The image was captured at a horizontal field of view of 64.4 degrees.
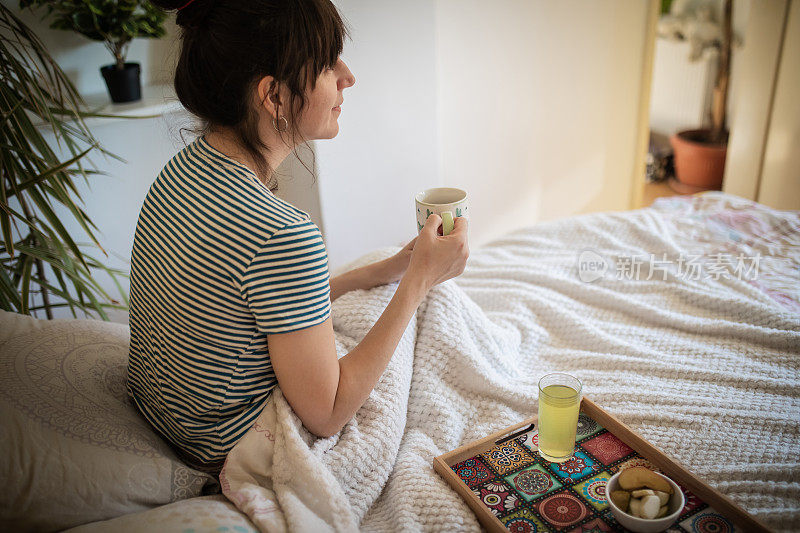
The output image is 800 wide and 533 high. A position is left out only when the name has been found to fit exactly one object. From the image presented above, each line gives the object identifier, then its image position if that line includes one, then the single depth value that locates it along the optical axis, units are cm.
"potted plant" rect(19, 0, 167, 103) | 182
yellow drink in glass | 102
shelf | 192
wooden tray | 91
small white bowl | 86
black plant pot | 194
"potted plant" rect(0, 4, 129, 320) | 144
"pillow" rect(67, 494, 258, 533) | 86
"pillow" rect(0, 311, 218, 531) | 90
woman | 92
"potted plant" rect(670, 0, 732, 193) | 348
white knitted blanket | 99
